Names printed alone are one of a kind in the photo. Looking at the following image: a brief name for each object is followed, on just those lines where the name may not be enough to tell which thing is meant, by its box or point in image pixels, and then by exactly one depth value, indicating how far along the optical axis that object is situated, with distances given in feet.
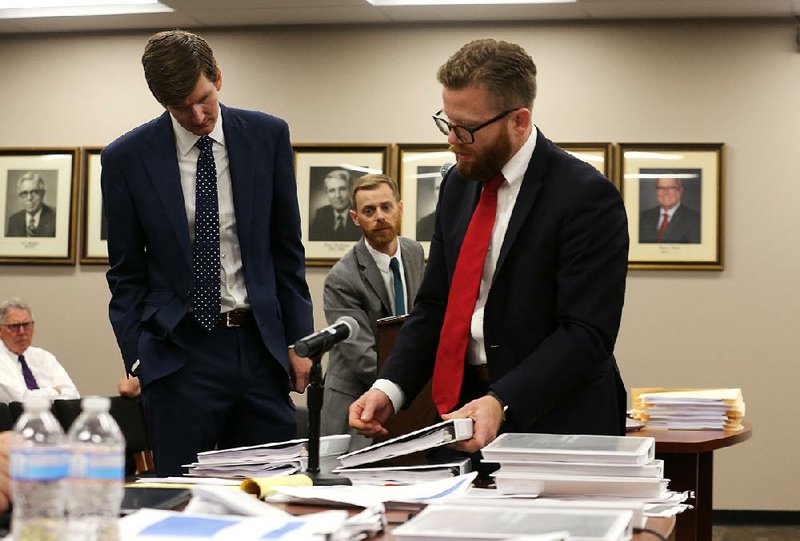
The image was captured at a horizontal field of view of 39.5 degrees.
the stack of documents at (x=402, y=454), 6.64
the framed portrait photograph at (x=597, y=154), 21.65
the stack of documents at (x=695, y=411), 13.21
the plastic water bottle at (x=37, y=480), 4.18
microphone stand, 6.75
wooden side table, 11.60
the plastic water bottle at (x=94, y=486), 4.32
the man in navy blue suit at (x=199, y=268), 9.34
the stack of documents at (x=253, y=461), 7.18
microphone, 6.61
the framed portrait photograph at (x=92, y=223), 22.94
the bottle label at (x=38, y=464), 4.18
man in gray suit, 15.16
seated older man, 21.48
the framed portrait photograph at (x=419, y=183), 21.99
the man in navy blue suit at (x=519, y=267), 8.02
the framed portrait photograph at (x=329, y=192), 22.25
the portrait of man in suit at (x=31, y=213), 23.09
